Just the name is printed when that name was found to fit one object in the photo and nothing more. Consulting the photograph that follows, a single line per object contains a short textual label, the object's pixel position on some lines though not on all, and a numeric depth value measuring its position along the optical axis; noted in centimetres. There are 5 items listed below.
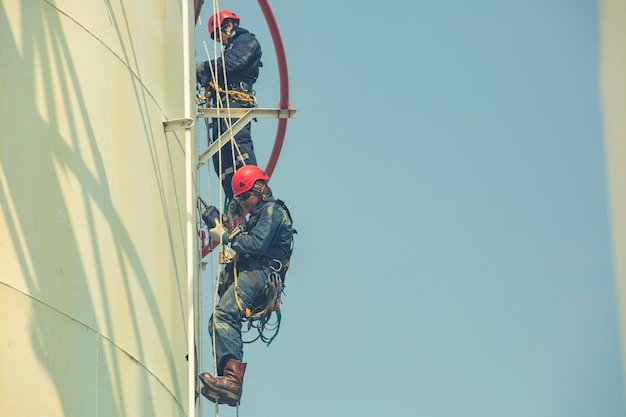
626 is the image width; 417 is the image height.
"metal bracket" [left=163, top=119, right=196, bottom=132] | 1391
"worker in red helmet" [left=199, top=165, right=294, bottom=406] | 1606
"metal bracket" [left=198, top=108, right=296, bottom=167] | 1812
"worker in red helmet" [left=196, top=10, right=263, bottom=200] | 2308
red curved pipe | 1958
